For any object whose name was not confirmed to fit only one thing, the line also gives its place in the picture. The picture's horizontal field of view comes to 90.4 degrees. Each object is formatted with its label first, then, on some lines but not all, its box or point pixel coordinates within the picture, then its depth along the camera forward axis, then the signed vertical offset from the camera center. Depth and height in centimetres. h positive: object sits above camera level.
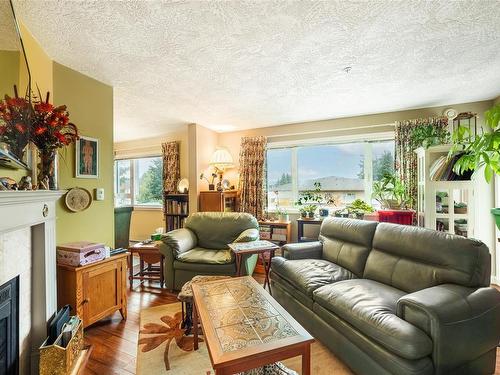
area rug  172 -125
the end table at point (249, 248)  259 -63
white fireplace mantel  152 -49
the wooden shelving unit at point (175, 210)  450 -38
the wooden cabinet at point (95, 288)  202 -85
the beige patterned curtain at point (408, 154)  344 +47
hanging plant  310 +67
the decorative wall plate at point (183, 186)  457 +7
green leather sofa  134 -78
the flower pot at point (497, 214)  173 -19
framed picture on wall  239 +33
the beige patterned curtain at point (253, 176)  441 +23
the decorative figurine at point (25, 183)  147 +5
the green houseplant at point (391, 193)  344 -8
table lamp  429 +52
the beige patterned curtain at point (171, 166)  490 +47
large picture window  399 +32
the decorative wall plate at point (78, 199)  229 -8
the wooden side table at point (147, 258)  318 -89
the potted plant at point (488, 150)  156 +24
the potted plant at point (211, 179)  441 +19
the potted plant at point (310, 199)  407 -18
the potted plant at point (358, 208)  366 -31
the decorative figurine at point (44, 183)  173 +5
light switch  255 -4
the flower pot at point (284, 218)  414 -50
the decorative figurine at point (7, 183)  125 +4
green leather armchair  286 -73
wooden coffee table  115 -76
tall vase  179 +17
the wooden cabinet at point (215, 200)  421 -20
